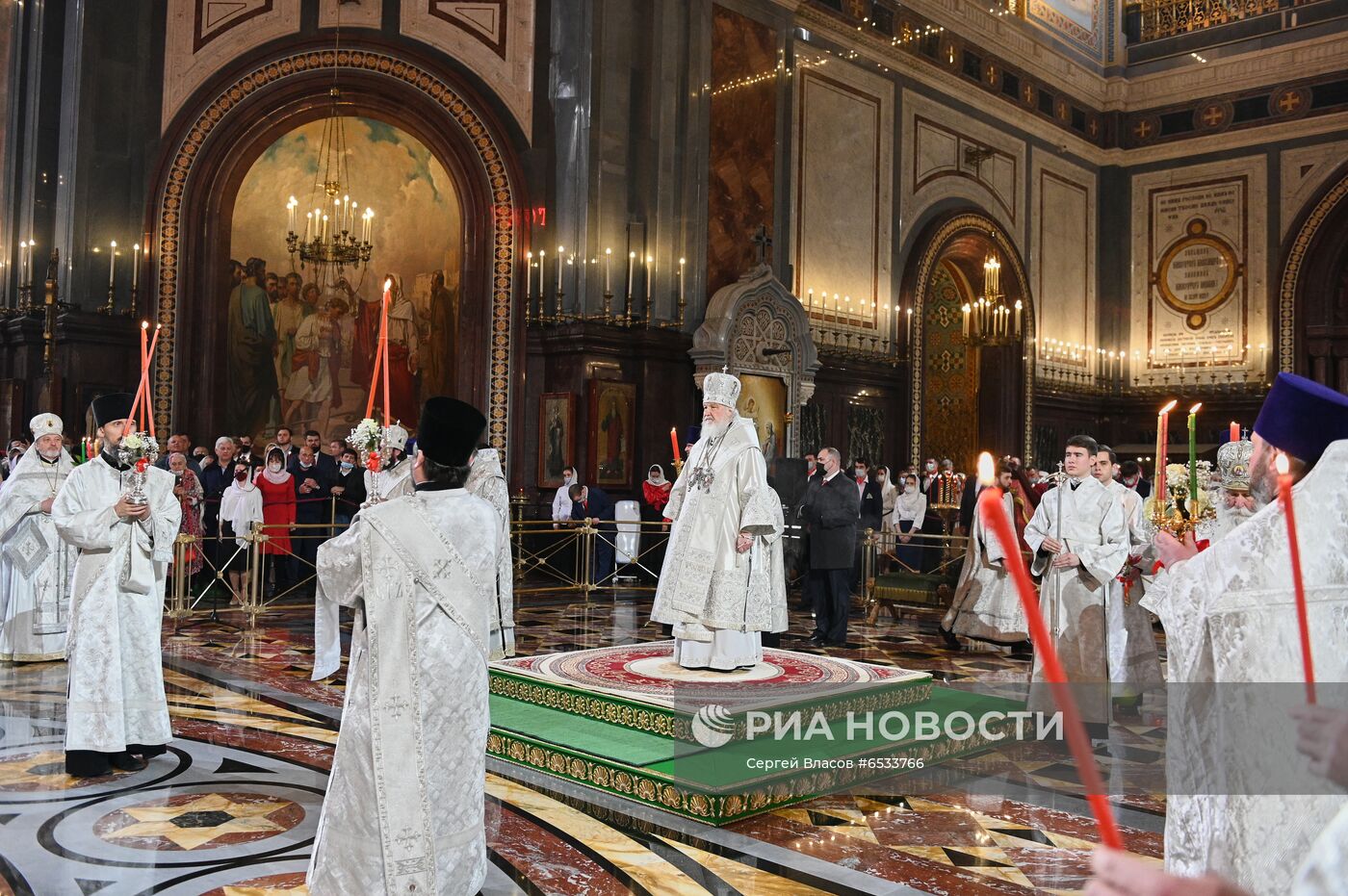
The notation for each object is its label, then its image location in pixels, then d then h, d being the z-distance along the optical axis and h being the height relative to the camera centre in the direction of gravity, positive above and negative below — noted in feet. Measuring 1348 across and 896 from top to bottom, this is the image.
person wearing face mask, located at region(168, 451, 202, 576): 33.60 -0.71
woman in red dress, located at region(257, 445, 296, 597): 39.17 -0.70
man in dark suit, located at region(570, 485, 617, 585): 44.34 -1.24
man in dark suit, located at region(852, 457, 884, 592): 44.16 -0.73
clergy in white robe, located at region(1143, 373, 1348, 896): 8.00 -0.96
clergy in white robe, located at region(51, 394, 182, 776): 17.34 -2.16
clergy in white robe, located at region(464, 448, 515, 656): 25.85 -0.49
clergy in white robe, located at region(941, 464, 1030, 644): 29.76 -3.00
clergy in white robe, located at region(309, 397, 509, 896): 11.82 -2.22
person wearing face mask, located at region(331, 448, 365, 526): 40.22 -0.40
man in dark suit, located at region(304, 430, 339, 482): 41.22 +0.67
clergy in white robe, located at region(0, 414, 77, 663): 26.58 -2.23
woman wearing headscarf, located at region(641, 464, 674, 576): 45.01 -0.91
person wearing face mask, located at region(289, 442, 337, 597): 40.50 -0.61
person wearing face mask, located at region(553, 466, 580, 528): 44.50 -0.66
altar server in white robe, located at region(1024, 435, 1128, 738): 21.59 -1.38
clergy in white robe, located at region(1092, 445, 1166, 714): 22.31 -2.68
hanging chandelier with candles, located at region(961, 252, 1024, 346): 59.31 +9.28
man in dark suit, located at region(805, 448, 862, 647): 31.42 -1.63
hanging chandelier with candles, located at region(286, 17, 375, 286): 44.24 +10.99
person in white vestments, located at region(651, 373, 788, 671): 22.93 -1.37
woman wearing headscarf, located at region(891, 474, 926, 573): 49.62 -0.86
